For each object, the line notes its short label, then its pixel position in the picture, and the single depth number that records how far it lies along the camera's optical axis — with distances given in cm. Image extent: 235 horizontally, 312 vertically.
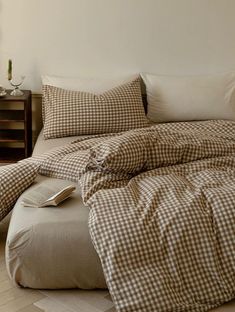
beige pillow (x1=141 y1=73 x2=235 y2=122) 370
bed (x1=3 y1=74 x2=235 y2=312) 202
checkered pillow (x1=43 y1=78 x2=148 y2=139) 343
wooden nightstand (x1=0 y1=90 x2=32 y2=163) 367
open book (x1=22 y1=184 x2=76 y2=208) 233
